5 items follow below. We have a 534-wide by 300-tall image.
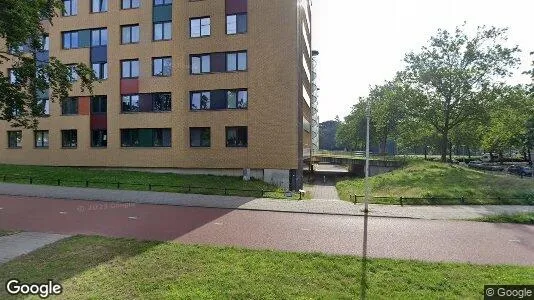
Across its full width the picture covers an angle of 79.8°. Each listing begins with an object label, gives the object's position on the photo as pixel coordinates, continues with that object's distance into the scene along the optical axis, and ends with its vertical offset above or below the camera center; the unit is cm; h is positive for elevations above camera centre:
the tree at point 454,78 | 3316 +732
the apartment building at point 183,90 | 2605 +478
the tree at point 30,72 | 985 +260
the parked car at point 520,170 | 3183 -248
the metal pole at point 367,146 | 1157 -2
